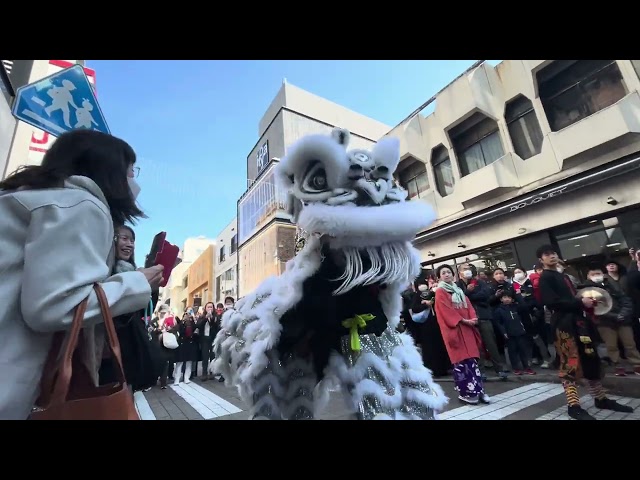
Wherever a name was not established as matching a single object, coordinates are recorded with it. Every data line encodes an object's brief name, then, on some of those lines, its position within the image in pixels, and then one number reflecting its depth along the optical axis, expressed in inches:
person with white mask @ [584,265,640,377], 163.8
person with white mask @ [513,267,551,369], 201.6
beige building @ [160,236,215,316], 968.0
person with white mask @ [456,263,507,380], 189.2
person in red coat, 137.9
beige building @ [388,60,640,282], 255.8
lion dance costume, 45.8
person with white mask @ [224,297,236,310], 266.0
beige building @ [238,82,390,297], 402.0
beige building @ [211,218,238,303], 771.4
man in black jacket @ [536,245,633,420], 108.3
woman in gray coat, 26.9
